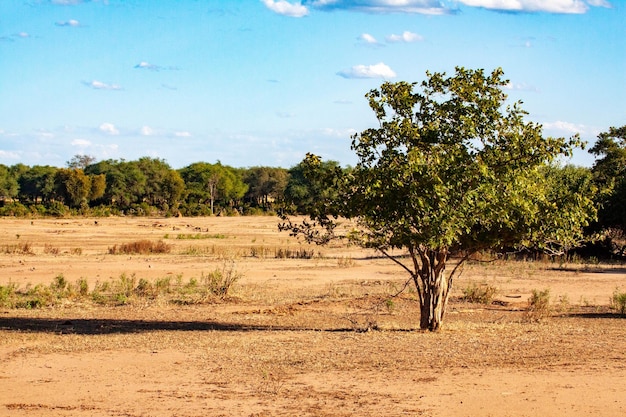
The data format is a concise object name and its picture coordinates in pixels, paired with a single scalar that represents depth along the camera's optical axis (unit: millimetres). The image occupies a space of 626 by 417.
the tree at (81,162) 146750
